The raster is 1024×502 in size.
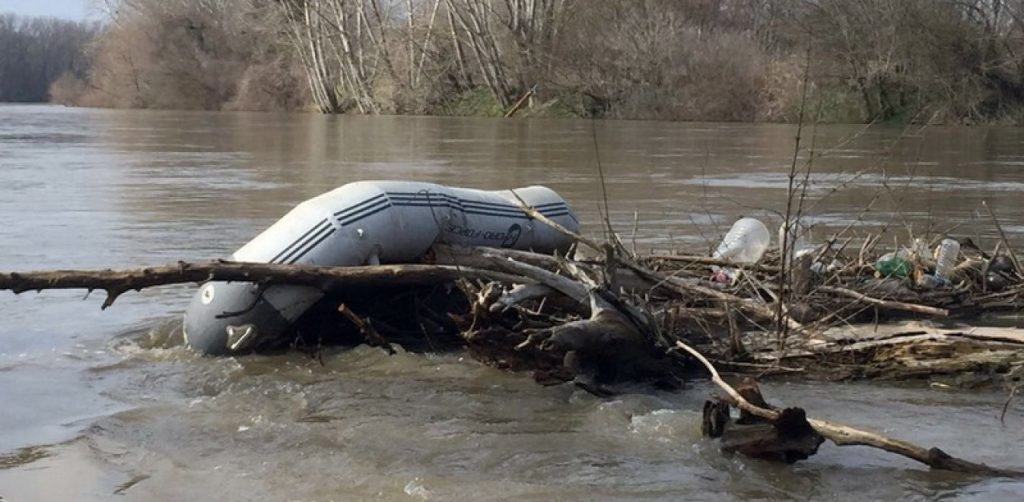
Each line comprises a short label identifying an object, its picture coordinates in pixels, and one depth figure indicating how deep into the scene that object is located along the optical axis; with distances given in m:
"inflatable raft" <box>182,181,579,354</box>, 7.05
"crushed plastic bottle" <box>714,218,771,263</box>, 8.87
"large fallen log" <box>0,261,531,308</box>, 6.47
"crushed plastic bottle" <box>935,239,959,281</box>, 8.27
